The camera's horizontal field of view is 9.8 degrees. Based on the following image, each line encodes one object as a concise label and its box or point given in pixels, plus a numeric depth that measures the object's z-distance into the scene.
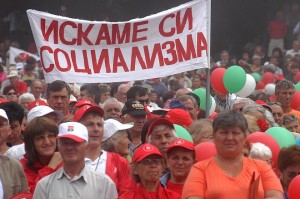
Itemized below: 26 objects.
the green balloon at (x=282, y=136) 15.53
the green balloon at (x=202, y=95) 22.37
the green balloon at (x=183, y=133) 15.12
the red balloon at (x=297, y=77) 30.05
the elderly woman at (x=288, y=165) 13.26
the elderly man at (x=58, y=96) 18.05
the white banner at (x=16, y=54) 37.24
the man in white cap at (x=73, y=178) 12.12
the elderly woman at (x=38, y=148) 13.77
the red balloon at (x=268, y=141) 14.33
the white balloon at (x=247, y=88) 23.71
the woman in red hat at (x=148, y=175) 12.73
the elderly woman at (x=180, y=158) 13.21
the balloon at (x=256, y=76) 31.97
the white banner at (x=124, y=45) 18.45
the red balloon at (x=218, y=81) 22.82
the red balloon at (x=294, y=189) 12.41
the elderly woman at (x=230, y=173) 11.46
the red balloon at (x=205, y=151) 13.54
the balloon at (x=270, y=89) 27.40
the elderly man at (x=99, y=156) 13.27
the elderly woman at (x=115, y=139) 14.91
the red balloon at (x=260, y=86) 30.95
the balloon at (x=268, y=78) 31.63
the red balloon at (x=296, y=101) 22.31
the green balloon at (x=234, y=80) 22.32
